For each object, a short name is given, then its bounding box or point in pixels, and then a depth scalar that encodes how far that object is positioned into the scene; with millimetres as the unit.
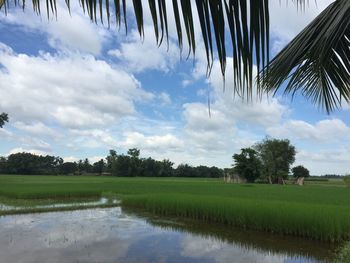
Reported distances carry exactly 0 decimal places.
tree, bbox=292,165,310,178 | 90050
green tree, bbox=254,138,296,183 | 67438
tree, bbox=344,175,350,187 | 49969
